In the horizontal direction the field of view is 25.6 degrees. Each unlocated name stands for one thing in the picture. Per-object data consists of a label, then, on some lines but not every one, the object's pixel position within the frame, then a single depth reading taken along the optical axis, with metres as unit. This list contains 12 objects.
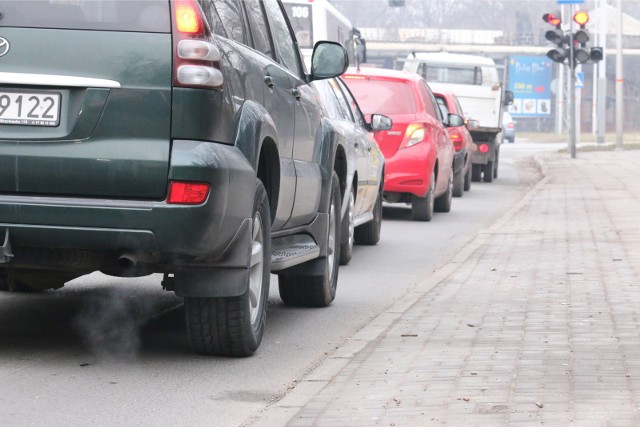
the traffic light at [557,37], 32.56
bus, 28.73
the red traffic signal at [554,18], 32.66
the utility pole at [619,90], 44.24
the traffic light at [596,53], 33.29
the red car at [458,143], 21.78
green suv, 5.91
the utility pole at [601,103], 52.75
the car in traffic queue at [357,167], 11.04
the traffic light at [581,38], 33.00
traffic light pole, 33.56
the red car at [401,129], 16.17
